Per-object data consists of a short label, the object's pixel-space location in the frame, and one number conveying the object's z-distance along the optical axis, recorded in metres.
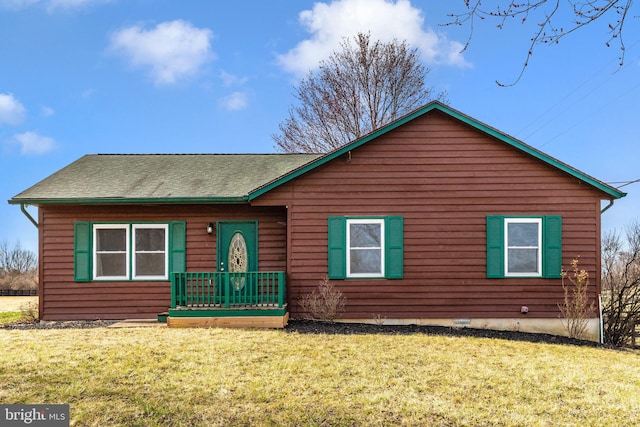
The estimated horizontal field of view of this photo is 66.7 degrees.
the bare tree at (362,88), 23.28
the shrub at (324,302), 10.48
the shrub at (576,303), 10.48
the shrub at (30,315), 12.00
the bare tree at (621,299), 11.30
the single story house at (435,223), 10.78
